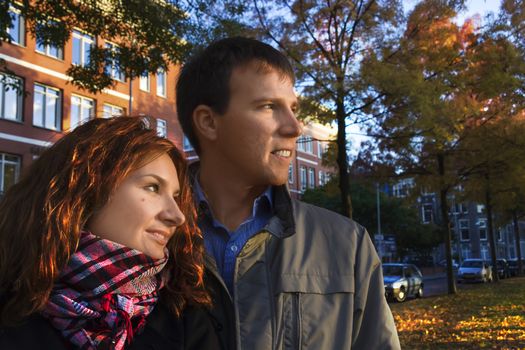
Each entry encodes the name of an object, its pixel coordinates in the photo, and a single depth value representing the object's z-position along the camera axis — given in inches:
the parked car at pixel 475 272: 1294.3
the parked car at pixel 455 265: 2144.6
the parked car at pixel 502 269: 1518.2
